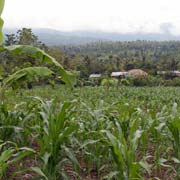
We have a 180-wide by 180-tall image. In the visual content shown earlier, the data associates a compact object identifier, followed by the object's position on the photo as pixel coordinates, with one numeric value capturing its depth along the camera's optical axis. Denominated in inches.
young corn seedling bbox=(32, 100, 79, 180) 106.3
